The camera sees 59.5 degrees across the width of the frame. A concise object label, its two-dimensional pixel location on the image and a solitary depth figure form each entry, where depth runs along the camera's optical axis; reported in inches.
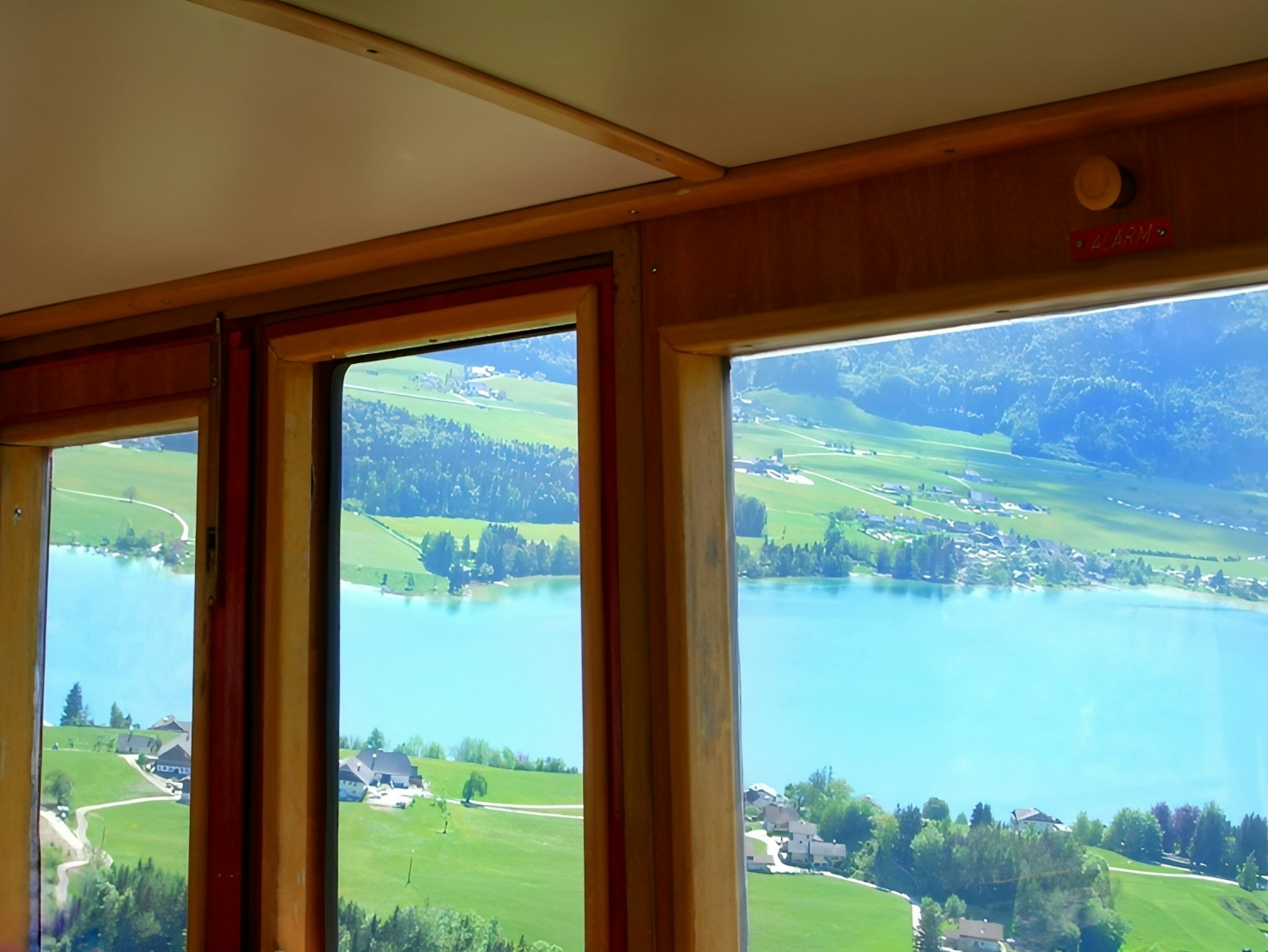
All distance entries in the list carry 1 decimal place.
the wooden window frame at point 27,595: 121.0
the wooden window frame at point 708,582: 78.5
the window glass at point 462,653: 93.4
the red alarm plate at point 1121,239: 65.3
